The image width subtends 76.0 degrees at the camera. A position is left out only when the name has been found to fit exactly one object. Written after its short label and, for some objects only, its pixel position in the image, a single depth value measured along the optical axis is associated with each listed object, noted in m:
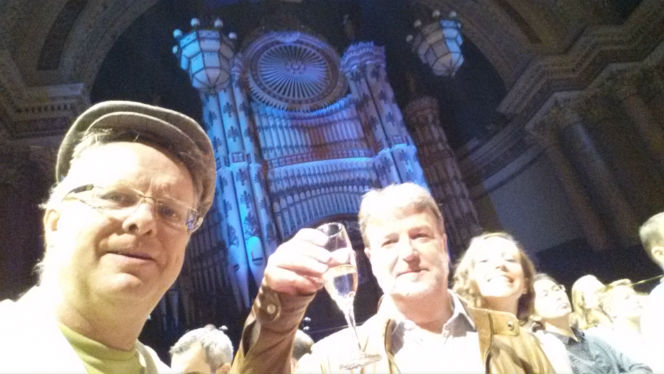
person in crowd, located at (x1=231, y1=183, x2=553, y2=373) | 1.45
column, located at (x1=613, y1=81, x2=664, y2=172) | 6.66
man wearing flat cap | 0.86
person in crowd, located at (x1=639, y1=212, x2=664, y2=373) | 1.93
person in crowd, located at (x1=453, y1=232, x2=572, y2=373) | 2.05
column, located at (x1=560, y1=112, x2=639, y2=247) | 6.74
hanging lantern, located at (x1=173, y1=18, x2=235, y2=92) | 6.45
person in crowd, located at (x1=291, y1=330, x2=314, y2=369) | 2.89
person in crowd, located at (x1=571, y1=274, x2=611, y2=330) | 3.08
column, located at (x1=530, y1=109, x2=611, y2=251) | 7.21
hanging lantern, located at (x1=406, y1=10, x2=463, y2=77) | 6.94
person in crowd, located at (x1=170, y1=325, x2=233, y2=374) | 2.60
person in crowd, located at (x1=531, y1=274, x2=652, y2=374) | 2.28
